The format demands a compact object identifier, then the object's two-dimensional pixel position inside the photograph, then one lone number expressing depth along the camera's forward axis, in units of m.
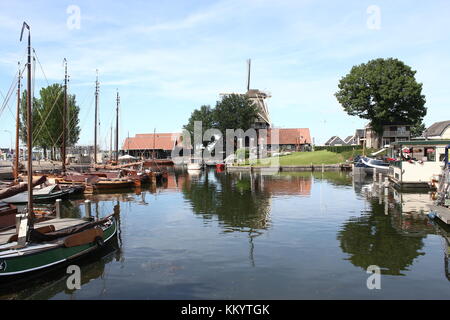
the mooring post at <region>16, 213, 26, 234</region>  16.63
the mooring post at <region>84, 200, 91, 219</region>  21.96
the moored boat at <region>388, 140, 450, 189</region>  41.62
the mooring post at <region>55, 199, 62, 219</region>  22.60
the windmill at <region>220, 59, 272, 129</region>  118.06
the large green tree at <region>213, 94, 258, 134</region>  103.88
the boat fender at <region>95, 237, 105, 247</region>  18.63
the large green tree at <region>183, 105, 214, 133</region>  111.56
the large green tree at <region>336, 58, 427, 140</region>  81.75
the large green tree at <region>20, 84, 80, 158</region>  82.56
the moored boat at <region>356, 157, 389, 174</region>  66.94
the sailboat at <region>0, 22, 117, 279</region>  14.68
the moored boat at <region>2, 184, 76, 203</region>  36.55
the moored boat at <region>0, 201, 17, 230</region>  20.41
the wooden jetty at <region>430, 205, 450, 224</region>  22.21
